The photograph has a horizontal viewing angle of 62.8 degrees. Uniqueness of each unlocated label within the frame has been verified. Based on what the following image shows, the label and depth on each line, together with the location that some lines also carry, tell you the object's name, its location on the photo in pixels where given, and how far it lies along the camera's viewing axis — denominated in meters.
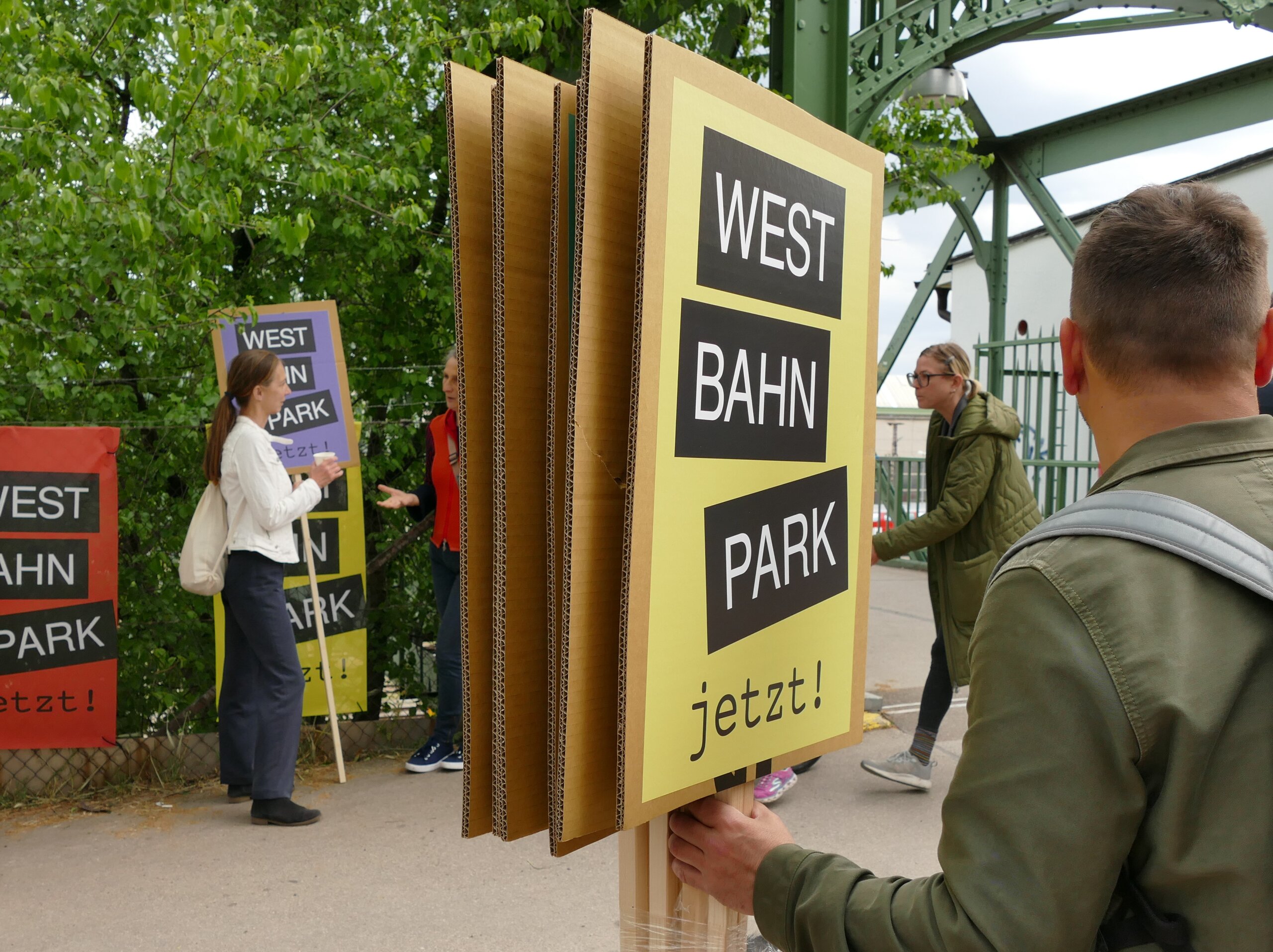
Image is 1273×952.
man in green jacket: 0.92
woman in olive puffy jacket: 4.36
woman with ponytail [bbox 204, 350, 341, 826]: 4.14
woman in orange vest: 4.96
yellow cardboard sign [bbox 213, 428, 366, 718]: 5.26
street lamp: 7.89
